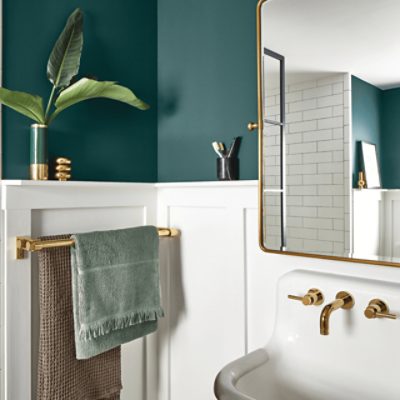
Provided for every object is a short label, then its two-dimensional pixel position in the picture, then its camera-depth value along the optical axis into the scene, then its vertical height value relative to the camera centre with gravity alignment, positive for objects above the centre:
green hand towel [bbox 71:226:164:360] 1.27 -0.30
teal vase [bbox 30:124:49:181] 1.28 +0.13
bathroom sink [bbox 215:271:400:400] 0.99 -0.42
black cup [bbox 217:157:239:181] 1.40 +0.08
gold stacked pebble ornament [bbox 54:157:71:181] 1.34 +0.08
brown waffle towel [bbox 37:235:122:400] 1.25 -0.44
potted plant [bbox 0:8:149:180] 1.27 +0.33
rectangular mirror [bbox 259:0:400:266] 1.04 +0.18
